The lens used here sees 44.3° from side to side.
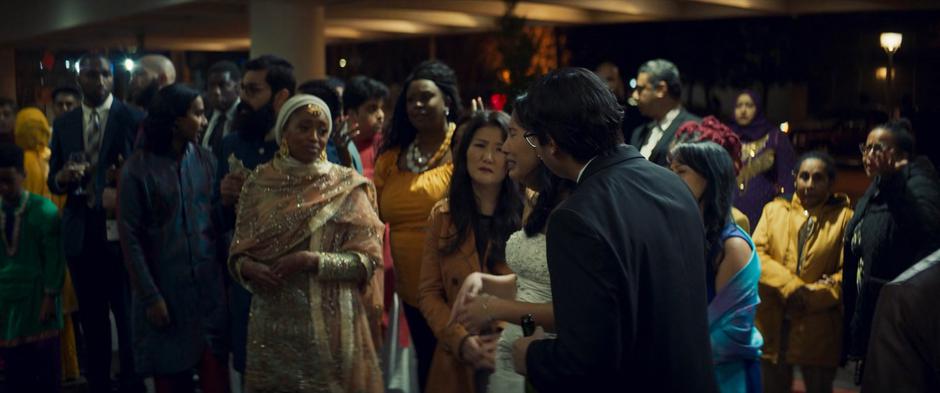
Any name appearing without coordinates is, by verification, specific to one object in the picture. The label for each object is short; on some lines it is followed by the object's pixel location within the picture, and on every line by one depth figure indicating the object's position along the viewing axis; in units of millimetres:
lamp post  12180
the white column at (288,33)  11891
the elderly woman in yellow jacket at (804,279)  5520
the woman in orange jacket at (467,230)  4121
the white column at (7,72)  18931
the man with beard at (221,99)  6719
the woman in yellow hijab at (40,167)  6539
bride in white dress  2975
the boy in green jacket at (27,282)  5641
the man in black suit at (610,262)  2250
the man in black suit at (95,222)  5910
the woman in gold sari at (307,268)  4195
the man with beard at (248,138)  4855
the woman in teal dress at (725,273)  3701
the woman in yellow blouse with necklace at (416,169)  4844
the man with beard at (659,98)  6410
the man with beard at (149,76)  6855
